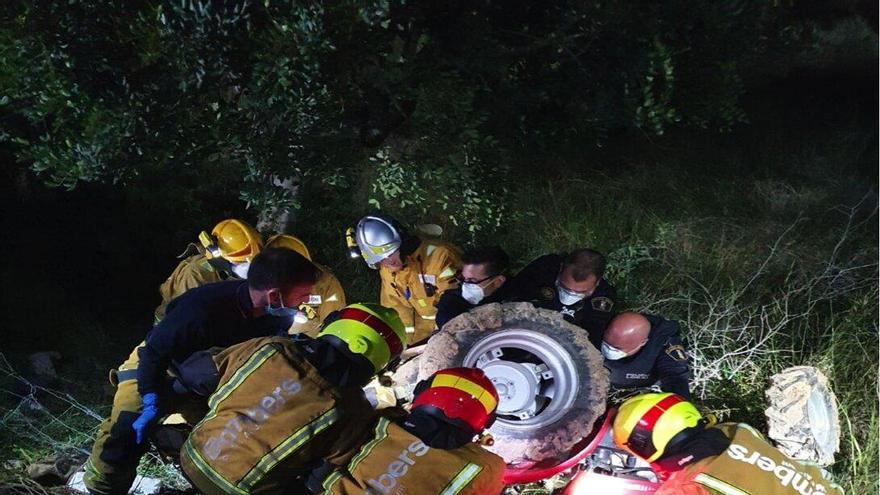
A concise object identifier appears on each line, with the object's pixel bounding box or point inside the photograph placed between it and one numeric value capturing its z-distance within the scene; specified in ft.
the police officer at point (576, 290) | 12.82
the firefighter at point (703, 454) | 7.49
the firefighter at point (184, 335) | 10.09
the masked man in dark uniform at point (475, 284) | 13.43
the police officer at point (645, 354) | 11.60
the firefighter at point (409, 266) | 14.02
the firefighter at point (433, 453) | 7.10
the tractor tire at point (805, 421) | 10.00
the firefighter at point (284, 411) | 7.64
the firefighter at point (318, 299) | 14.44
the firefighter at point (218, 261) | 13.70
